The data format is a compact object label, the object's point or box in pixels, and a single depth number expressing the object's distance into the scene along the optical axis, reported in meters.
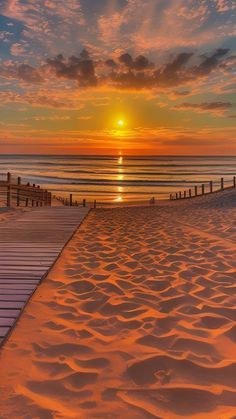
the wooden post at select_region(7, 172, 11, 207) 15.93
